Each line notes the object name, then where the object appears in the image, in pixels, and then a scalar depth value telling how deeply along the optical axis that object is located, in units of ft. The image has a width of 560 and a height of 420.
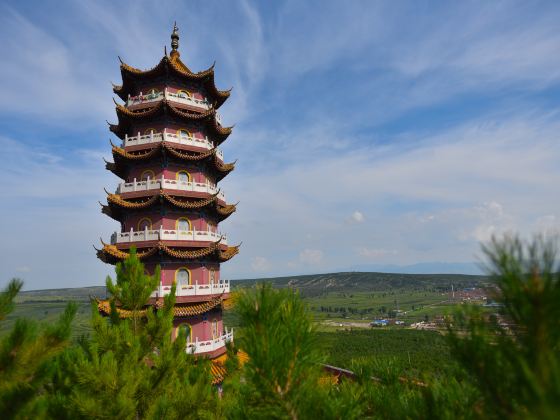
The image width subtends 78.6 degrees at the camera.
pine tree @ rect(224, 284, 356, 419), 7.80
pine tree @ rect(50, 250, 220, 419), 18.13
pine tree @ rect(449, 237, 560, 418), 5.38
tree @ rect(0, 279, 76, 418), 11.43
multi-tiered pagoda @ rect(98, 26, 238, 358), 56.13
